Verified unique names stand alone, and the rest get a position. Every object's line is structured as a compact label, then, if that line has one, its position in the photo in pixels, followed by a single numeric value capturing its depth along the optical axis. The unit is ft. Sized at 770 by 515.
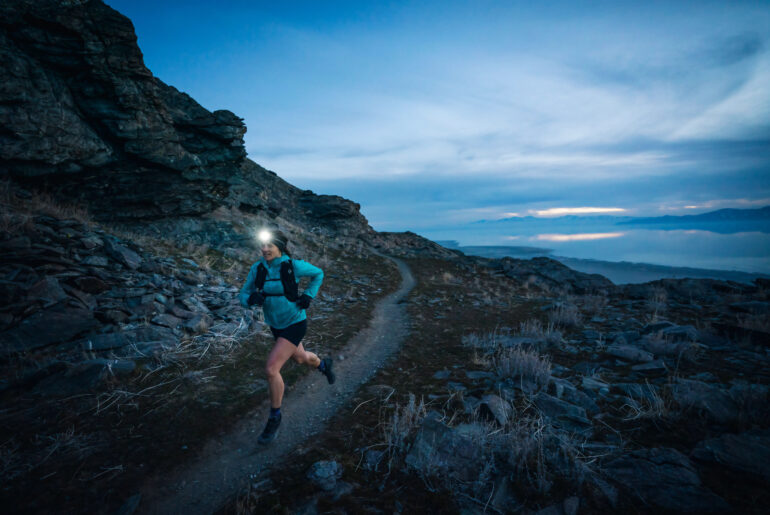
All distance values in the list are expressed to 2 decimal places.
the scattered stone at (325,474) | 11.93
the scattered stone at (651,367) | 20.90
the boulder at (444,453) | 11.95
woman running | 15.49
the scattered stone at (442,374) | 22.44
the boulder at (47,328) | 19.93
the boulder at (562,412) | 14.79
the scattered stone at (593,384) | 18.57
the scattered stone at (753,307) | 37.12
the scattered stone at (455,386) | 19.73
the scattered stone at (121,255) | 31.24
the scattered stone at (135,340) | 21.44
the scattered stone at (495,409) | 14.99
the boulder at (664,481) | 9.71
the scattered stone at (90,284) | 25.70
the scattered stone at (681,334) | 26.22
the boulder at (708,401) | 14.02
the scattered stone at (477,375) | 21.58
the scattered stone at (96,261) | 28.50
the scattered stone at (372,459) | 12.88
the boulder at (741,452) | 10.77
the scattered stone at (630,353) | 22.75
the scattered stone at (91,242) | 30.45
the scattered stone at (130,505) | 10.82
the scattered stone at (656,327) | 29.58
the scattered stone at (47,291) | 22.48
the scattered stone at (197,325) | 25.84
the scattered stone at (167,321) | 25.44
